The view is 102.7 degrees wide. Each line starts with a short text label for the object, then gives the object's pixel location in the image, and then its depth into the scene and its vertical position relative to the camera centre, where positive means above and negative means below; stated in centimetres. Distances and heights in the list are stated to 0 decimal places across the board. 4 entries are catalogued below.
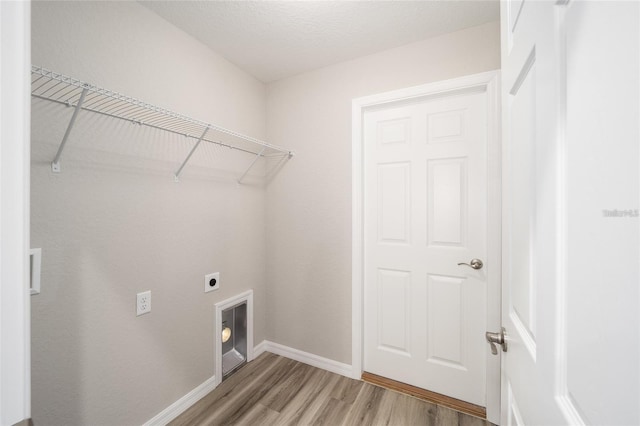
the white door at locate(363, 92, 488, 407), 171 -22
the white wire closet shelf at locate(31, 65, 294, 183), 107 +55
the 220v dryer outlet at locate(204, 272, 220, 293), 187 -53
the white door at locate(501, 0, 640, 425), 29 +0
